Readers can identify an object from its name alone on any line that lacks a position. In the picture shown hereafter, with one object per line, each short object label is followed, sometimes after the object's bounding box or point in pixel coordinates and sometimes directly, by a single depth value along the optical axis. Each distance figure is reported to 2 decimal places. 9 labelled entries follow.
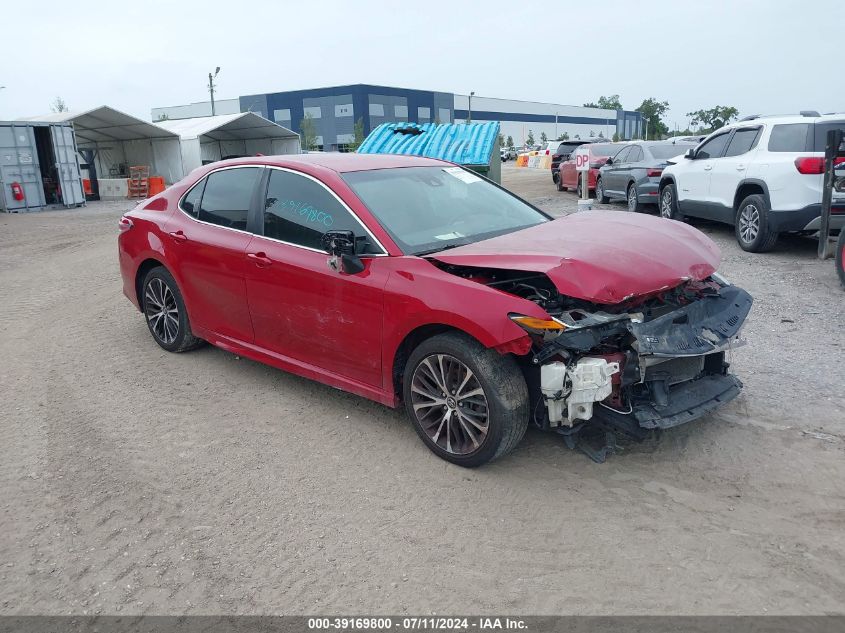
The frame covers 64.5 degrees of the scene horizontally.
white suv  8.72
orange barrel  26.92
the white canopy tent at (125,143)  27.03
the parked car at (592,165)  18.44
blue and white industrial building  71.94
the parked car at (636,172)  13.78
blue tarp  15.08
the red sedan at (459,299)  3.59
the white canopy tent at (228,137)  28.78
